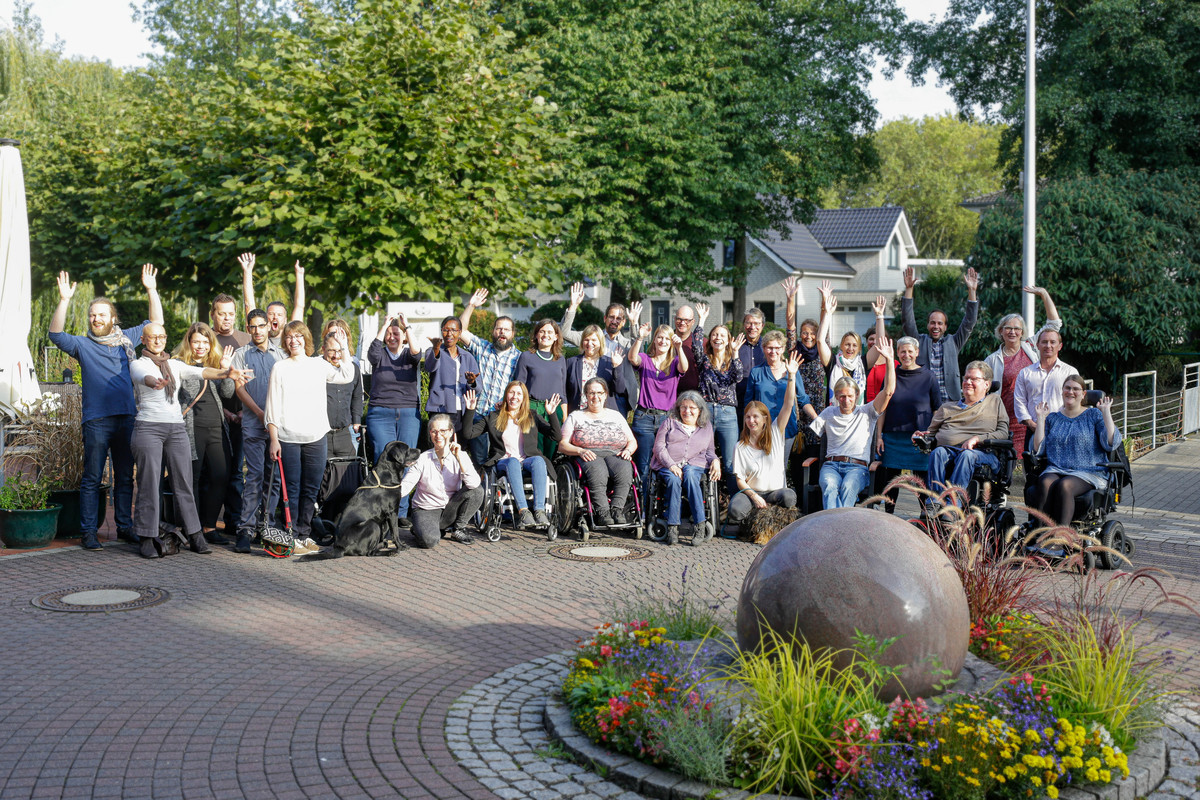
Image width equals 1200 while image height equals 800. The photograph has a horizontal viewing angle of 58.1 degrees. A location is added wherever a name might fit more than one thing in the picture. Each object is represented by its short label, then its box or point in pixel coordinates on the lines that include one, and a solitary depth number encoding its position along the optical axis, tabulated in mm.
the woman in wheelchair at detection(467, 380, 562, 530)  10844
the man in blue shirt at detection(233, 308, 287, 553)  9844
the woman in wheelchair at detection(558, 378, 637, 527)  10758
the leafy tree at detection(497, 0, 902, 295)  25000
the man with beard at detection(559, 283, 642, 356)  11868
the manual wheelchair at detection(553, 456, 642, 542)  10719
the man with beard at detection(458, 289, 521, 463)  11394
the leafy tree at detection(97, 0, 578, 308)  14477
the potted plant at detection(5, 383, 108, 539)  10117
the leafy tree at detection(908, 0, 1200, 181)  22969
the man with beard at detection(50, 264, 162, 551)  9617
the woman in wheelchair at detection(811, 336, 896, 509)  10594
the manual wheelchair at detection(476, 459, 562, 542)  10656
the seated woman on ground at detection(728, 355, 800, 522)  10750
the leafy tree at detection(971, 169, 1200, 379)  20109
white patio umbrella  10375
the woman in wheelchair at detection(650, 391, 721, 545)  10562
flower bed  4402
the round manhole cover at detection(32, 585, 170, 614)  7672
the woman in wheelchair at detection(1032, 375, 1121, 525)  9273
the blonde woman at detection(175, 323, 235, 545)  9930
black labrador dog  9562
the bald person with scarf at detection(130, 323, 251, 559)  9484
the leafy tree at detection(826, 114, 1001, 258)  81438
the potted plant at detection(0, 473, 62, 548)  9688
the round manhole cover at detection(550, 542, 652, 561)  9688
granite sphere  5090
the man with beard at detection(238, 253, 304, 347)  10531
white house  54031
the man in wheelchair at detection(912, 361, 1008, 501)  10078
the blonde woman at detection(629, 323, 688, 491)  11359
